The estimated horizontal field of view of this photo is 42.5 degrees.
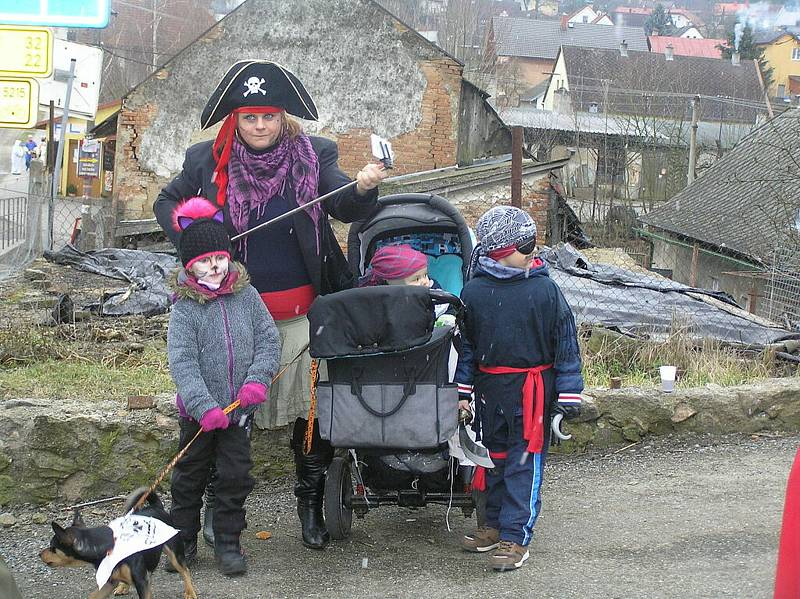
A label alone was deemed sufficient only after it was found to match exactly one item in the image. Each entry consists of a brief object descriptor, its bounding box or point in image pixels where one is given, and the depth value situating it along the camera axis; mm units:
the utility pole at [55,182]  13273
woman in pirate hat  4543
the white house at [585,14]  137875
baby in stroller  4805
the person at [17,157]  34812
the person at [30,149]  32344
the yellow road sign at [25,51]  4777
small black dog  3779
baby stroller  4309
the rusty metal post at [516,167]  7652
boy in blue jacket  4457
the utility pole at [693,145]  26141
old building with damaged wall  21359
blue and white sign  4410
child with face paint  4258
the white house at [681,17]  122188
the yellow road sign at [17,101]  4859
